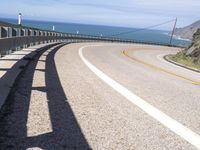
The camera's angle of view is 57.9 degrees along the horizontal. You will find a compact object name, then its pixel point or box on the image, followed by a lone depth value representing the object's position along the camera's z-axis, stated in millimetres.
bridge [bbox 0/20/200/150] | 2433
